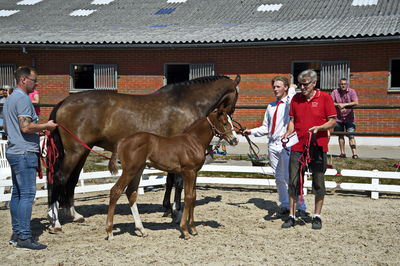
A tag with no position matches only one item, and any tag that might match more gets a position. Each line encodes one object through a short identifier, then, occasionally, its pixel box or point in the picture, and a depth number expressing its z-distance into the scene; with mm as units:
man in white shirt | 6895
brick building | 15039
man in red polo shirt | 6082
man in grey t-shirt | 5211
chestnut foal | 5734
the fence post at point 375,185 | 8273
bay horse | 6520
